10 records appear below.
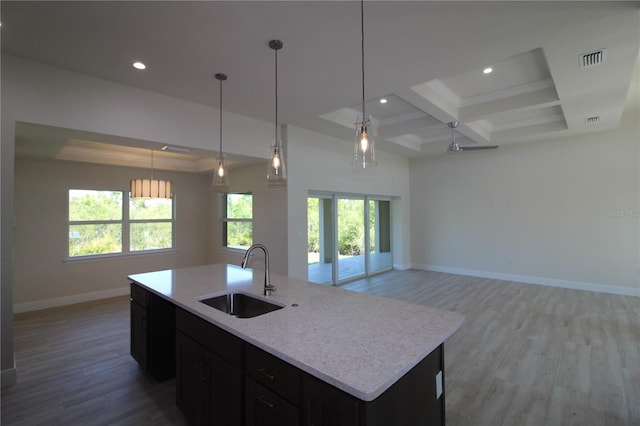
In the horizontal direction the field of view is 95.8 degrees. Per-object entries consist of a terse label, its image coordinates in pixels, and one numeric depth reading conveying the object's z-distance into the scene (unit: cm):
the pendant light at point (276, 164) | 258
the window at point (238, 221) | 580
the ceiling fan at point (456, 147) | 475
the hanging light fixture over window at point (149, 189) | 457
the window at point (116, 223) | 518
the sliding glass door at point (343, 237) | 568
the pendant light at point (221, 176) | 302
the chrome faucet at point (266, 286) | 224
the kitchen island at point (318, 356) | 115
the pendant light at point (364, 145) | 207
